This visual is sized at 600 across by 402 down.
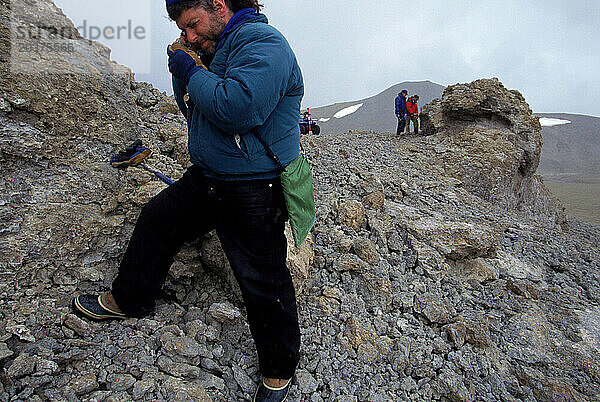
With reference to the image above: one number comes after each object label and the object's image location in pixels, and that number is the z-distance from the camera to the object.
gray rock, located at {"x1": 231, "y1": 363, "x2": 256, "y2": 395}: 2.30
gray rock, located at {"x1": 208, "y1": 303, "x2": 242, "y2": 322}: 2.65
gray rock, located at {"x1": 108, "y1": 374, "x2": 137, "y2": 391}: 2.01
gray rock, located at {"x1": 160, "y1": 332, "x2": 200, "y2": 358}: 2.35
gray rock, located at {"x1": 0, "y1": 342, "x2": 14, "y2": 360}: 1.92
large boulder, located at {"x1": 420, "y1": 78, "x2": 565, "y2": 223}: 7.76
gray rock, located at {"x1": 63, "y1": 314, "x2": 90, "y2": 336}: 2.25
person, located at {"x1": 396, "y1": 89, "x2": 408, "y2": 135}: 12.12
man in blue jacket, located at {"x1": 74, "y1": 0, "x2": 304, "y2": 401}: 1.79
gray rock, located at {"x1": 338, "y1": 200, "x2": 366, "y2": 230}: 4.24
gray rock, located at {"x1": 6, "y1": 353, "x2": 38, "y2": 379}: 1.87
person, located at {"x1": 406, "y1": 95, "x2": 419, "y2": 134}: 11.27
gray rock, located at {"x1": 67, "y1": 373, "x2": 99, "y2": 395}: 1.91
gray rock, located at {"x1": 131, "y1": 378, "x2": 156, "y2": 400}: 1.99
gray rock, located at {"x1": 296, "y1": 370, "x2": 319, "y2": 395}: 2.43
